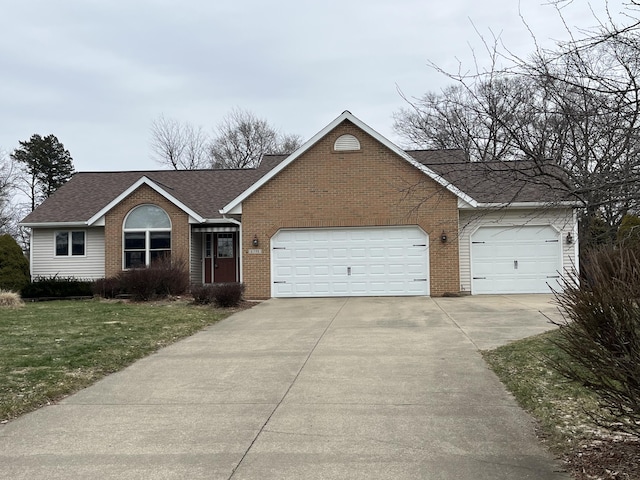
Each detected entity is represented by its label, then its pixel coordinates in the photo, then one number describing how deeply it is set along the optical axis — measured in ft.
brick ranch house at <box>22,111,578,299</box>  56.44
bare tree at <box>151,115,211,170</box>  156.66
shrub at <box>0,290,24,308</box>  50.29
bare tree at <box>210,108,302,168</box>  158.10
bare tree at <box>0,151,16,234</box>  154.61
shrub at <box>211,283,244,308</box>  48.34
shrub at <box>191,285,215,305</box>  49.58
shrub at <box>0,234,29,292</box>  62.08
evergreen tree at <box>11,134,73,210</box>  172.35
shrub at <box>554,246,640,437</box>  11.47
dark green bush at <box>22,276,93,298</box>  59.93
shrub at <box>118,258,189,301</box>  52.60
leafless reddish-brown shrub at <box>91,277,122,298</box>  57.06
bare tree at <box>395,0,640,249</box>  15.19
